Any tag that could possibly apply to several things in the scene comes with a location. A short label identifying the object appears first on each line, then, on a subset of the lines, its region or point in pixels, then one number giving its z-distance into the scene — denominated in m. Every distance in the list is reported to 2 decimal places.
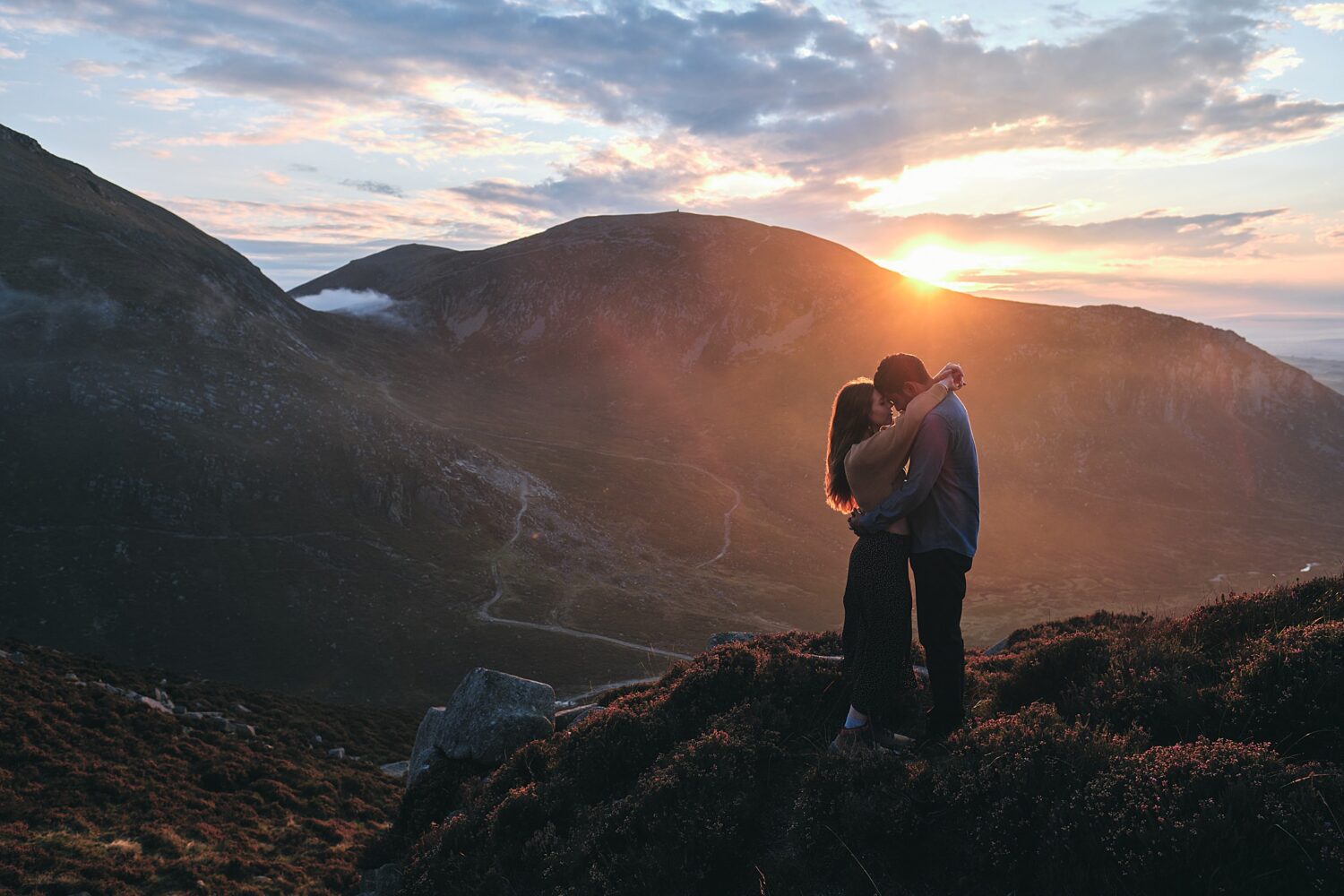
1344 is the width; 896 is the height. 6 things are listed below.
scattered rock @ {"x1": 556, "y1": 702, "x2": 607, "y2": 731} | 14.91
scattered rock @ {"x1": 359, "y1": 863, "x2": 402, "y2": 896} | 11.50
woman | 7.70
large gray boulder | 14.47
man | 7.47
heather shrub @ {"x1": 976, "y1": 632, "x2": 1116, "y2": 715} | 9.11
